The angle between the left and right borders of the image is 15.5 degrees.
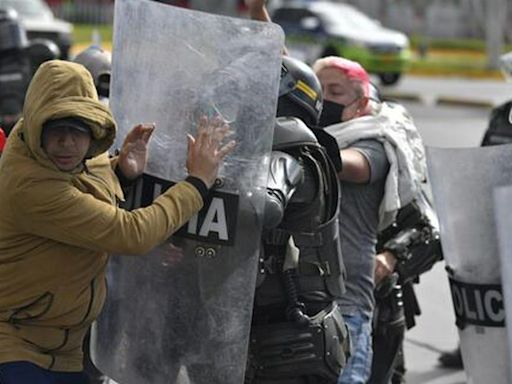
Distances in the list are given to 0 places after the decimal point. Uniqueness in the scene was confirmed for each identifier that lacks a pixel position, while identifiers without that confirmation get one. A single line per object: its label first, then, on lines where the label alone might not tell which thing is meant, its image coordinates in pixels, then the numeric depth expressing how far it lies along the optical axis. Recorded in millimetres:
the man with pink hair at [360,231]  6290
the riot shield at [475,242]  5200
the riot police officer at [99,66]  7262
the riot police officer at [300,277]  5209
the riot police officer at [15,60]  12865
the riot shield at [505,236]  4910
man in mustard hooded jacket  4638
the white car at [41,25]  28052
